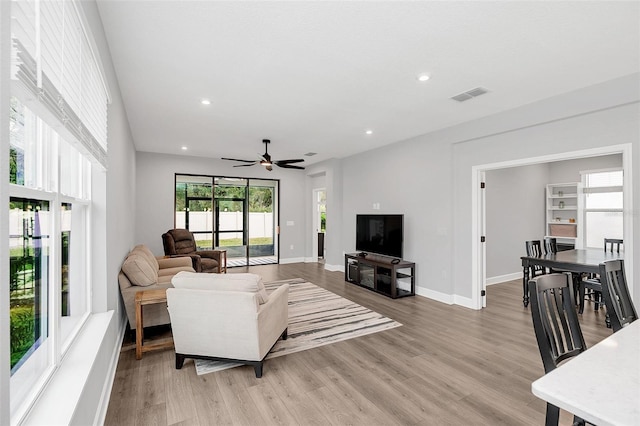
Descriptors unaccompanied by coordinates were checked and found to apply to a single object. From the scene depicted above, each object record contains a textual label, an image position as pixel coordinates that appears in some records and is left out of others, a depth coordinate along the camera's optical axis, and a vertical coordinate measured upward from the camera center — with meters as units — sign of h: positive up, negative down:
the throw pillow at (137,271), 3.14 -0.61
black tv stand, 5.18 -1.16
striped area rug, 3.14 -1.42
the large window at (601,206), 6.19 +0.15
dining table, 3.78 -0.66
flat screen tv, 5.46 -0.41
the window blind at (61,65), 0.91 +0.61
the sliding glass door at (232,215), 7.36 -0.05
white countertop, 0.88 -0.58
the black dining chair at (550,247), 5.43 -0.62
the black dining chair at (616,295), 1.81 -0.51
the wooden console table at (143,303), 2.88 -0.89
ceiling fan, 5.23 +0.93
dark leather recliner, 5.61 -0.74
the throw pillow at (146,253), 3.97 -0.56
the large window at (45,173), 1.02 +0.19
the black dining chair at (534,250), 4.98 -0.64
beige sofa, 3.10 -0.78
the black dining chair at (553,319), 1.41 -0.54
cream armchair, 2.47 -0.88
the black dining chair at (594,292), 3.88 -1.10
